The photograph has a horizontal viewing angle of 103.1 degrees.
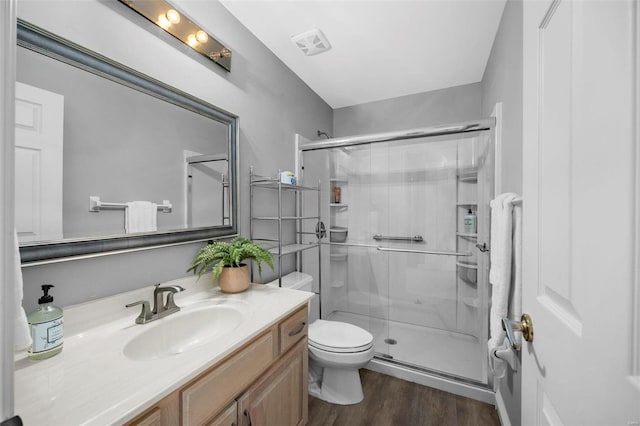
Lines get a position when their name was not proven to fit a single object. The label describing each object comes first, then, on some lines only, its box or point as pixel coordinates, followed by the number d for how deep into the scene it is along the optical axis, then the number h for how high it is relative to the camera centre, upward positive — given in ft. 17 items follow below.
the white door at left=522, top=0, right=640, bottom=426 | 1.14 +0.01
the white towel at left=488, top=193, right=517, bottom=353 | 4.12 -0.93
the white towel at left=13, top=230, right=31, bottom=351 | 1.73 -0.79
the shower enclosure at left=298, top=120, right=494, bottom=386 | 6.39 -0.82
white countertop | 1.89 -1.48
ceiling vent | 5.73 +4.01
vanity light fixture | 3.70 +2.98
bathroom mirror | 2.72 +0.74
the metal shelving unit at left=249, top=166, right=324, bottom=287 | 5.70 -0.14
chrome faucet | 3.37 -1.35
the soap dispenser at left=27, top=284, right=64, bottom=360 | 2.45 -1.17
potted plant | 4.32 -0.83
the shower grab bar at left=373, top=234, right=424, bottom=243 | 7.30 -0.74
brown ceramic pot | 4.43 -1.19
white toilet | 5.30 -3.07
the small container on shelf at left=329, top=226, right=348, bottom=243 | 8.08 -0.69
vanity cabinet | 2.35 -2.05
